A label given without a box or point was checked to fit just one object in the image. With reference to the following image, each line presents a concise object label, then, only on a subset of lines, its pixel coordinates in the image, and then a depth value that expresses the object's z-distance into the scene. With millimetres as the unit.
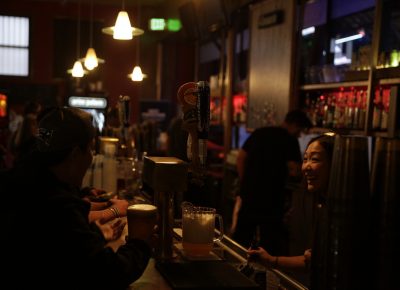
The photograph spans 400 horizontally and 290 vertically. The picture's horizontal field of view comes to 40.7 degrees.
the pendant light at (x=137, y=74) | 5624
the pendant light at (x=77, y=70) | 5972
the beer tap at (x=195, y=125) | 1830
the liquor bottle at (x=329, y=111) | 5168
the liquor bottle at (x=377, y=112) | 4488
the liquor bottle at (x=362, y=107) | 4691
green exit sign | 11234
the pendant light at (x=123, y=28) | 4293
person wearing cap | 1383
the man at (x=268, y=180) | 4750
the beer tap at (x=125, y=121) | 3697
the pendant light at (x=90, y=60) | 5977
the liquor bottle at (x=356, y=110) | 4758
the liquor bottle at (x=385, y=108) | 4418
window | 12062
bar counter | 1602
